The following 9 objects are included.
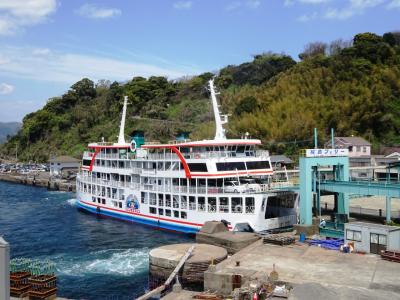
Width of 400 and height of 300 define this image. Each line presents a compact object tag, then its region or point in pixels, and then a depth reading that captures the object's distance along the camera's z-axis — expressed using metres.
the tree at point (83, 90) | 145.88
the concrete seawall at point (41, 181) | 80.75
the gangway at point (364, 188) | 28.41
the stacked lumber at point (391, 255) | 23.05
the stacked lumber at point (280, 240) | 27.61
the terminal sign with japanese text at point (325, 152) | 31.57
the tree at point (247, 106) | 82.56
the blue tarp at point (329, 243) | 26.45
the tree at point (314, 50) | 112.32
